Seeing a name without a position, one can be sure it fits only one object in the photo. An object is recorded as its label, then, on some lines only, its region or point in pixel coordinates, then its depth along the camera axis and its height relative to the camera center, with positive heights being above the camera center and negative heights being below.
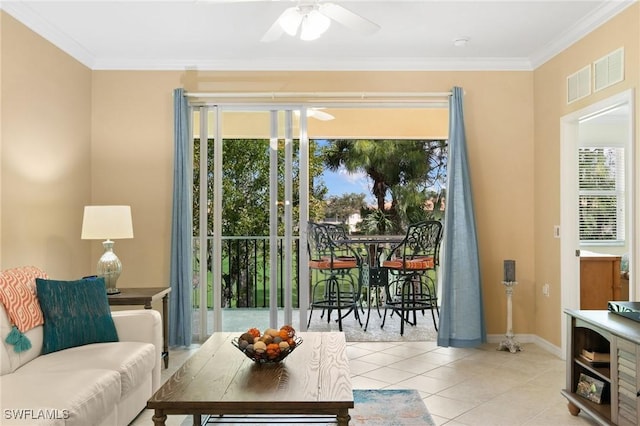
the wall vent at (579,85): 4.00 +1.09
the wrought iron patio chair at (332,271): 5.27 -0.65
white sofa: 2.14 -0.83
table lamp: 3.93 -0.12
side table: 3.83 -0.67
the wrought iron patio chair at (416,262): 5.45 -0.54
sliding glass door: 5.02 -0.01
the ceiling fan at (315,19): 2.89 +1.20
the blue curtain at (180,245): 4.79 -0.30
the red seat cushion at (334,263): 5.28 -0.54
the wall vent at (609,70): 3.58 +1.10
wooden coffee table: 2.11 -0.81
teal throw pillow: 2.96 -0.63
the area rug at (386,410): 3.04 -1.29
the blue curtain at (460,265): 4.74 -0.49
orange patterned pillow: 2.76 -0.49
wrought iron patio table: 6.19 -0.67
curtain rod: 4.92 +1.20
